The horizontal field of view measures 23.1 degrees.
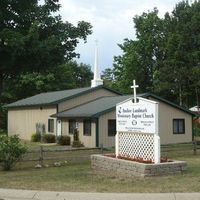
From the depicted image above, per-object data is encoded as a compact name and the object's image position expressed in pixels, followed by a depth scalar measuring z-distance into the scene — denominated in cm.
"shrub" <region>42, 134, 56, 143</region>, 4125
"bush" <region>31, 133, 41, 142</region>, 4412
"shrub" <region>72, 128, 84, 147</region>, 3703
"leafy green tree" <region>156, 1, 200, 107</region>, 5722
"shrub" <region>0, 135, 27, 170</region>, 1936
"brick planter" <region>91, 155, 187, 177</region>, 1525
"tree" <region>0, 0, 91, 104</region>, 1983
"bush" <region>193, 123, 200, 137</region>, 4899
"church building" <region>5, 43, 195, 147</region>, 3691
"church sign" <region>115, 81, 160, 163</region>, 1622
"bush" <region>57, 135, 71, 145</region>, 3919
